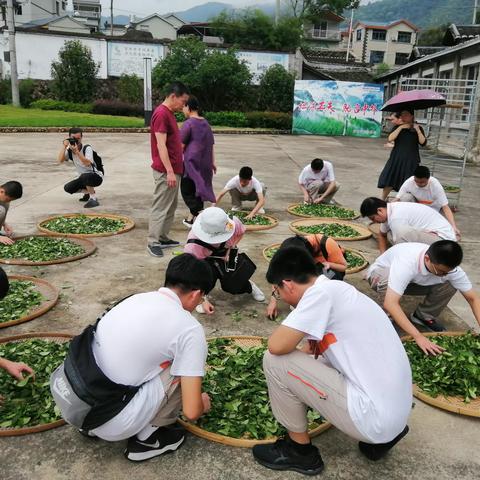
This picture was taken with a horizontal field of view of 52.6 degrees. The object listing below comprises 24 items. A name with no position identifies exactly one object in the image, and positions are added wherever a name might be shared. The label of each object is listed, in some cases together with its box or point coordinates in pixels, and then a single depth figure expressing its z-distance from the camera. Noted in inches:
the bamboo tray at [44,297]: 149.2
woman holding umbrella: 282.5
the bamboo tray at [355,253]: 202.4
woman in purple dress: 248.8
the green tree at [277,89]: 1050.1
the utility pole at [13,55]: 975.0
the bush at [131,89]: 1068.5
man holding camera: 285.3
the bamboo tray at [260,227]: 257.3
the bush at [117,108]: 997.8
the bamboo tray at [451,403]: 113.0
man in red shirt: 212.5
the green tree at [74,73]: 1037.8
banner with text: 898.7
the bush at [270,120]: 970.7
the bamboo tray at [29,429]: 100.2
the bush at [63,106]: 994.3
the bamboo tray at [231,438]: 100.6
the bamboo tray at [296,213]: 288.8
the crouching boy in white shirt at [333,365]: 84.0
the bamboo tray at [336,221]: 250.5
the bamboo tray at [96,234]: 233.5
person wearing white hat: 149.3
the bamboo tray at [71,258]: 197.9
